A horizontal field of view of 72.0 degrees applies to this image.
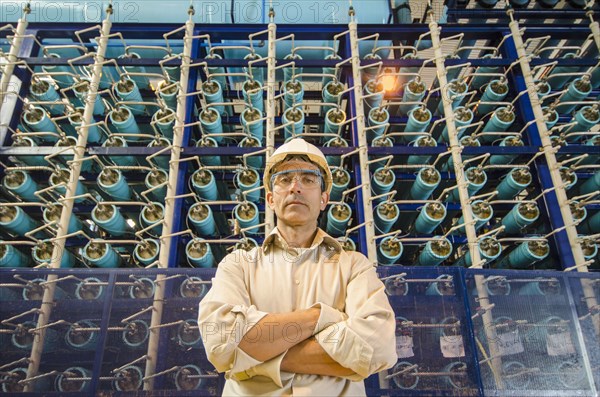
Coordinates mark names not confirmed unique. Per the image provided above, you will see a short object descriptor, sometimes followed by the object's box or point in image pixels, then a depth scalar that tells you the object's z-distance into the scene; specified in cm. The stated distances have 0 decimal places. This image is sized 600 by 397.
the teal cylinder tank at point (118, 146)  325
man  107
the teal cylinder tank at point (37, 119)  323
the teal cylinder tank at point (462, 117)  337
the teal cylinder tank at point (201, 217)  295
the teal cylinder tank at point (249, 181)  316
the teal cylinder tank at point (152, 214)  302
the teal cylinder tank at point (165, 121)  315
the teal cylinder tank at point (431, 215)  298
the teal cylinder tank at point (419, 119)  333
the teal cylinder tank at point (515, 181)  306
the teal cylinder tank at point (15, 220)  289
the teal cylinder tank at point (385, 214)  303
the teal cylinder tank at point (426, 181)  311
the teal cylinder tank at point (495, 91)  343
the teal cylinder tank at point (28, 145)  323
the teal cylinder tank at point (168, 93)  343
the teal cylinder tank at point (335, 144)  333
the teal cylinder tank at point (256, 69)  346
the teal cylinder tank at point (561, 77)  367
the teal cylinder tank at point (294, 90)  347
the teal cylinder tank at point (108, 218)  293
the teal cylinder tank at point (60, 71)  366
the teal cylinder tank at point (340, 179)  317
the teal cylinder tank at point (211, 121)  330
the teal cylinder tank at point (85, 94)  333
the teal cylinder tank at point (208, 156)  324
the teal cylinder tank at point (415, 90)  345
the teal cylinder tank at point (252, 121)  331
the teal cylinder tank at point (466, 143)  330
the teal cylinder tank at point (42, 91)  340
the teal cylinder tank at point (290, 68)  345
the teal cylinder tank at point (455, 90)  347
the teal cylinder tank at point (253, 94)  341
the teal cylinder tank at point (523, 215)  294
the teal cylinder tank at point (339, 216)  306
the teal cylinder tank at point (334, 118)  342
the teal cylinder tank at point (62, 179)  310
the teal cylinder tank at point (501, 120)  328
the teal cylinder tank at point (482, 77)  367
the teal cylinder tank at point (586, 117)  331
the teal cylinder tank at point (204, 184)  311
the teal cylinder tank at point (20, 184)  303
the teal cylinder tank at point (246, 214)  296
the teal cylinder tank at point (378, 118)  340
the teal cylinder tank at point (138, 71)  370
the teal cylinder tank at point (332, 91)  351
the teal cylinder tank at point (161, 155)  309
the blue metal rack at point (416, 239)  191
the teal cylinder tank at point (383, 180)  317
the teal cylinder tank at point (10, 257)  286
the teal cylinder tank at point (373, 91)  353
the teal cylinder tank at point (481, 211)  299
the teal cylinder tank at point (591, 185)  313
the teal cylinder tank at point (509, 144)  326
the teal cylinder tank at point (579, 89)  334
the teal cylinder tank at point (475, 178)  314
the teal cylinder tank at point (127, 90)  337
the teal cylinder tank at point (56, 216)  298
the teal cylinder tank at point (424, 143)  331
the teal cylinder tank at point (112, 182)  304
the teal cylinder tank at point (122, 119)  329
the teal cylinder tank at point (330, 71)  356
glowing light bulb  380
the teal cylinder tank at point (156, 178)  315
